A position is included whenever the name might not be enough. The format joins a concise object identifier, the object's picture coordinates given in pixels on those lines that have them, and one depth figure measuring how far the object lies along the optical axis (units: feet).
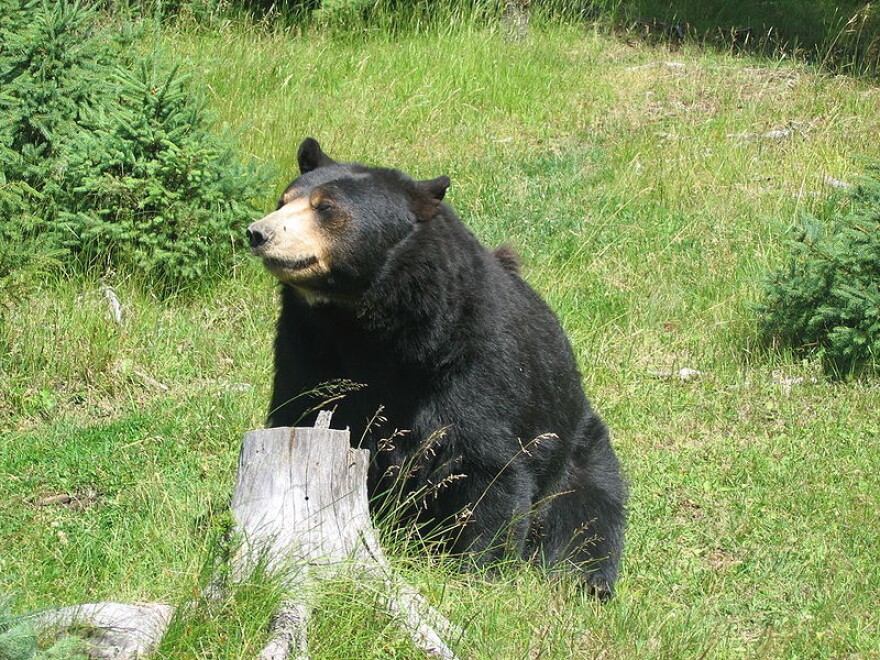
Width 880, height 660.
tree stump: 21.76
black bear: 28.68
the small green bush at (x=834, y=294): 44.98
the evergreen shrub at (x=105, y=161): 45.91
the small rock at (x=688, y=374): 46.58
